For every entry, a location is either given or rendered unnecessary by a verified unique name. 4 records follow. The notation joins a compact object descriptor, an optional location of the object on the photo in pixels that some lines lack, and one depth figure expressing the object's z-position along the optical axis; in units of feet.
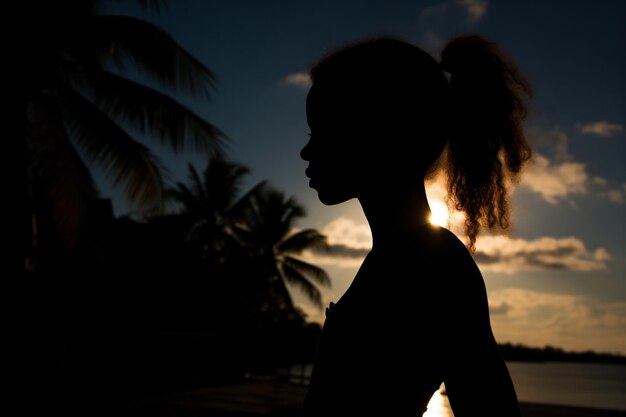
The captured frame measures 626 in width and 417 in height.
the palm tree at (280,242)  68.59
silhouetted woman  2.00
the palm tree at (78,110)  22.02
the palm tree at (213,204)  63.57
